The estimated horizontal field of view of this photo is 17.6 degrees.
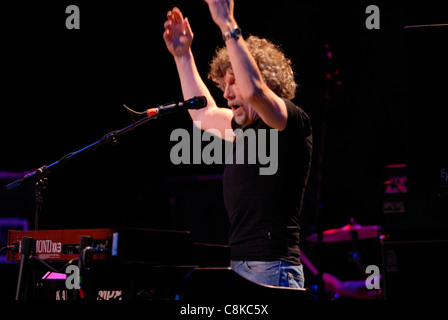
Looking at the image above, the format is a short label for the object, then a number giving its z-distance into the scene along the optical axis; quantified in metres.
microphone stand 5.65
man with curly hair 5.15
